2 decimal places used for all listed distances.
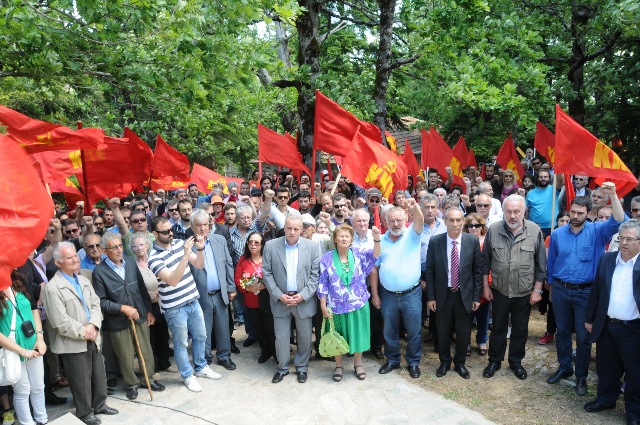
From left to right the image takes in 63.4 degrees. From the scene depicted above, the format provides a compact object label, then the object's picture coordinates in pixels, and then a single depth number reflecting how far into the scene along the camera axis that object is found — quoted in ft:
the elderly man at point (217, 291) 21.42
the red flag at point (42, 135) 19.90
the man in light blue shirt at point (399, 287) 20.21
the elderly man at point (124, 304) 18.44
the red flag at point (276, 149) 36.58
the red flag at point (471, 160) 45.87
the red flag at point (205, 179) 41.11
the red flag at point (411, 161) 43.57
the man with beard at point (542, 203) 29.48
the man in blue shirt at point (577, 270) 18.76
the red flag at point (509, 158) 40.63
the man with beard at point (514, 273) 19.58
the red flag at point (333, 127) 29.37
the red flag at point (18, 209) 12.10
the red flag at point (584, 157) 21.16
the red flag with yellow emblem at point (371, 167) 26.50
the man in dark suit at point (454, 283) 20.02
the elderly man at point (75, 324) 16.74
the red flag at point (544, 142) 37.32
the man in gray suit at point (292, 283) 20.21
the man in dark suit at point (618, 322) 16.29
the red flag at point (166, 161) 35.77
